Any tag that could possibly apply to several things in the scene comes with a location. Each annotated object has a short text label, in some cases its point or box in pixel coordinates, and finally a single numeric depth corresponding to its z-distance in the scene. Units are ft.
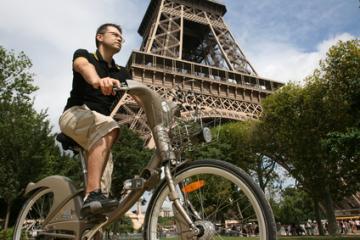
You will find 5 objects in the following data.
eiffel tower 101.60
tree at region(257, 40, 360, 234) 61.36
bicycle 7.51
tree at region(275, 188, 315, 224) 161.68
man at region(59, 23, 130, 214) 8.66
